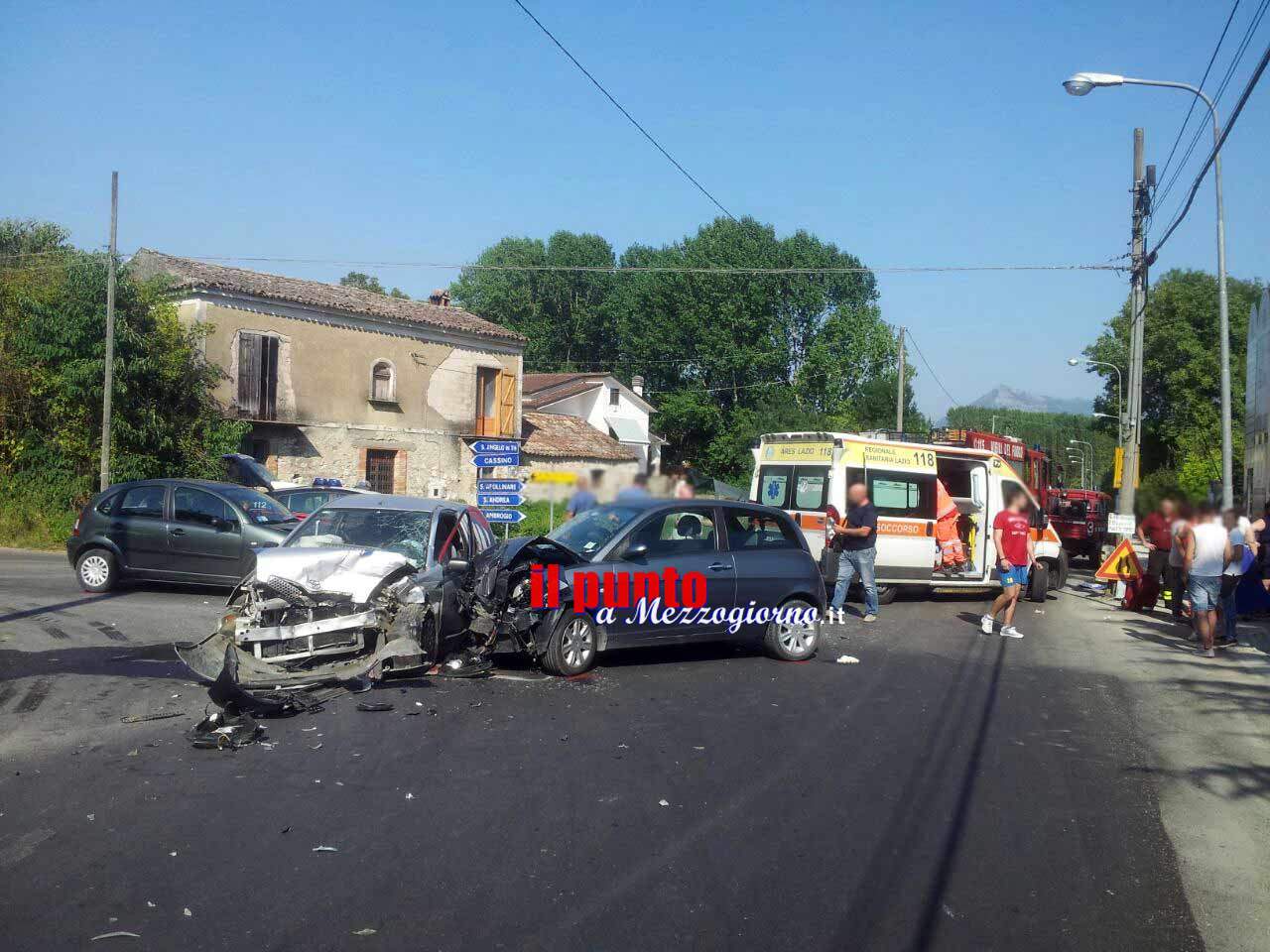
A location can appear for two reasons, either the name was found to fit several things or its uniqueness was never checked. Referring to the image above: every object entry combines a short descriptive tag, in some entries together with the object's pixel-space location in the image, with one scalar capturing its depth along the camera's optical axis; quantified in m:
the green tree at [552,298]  69.56
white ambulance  15.15
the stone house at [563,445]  38.59
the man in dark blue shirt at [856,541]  13.63
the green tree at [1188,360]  49.84
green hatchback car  13.26
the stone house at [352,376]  28.62
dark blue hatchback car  9.34
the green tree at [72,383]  22.69
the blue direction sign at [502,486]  18.02
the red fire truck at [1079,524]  25.98
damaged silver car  8.16
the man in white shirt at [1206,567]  11.66
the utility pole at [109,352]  21.92
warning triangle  17.52
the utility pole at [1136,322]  22.14
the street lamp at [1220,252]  14.25
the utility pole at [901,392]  38.31
